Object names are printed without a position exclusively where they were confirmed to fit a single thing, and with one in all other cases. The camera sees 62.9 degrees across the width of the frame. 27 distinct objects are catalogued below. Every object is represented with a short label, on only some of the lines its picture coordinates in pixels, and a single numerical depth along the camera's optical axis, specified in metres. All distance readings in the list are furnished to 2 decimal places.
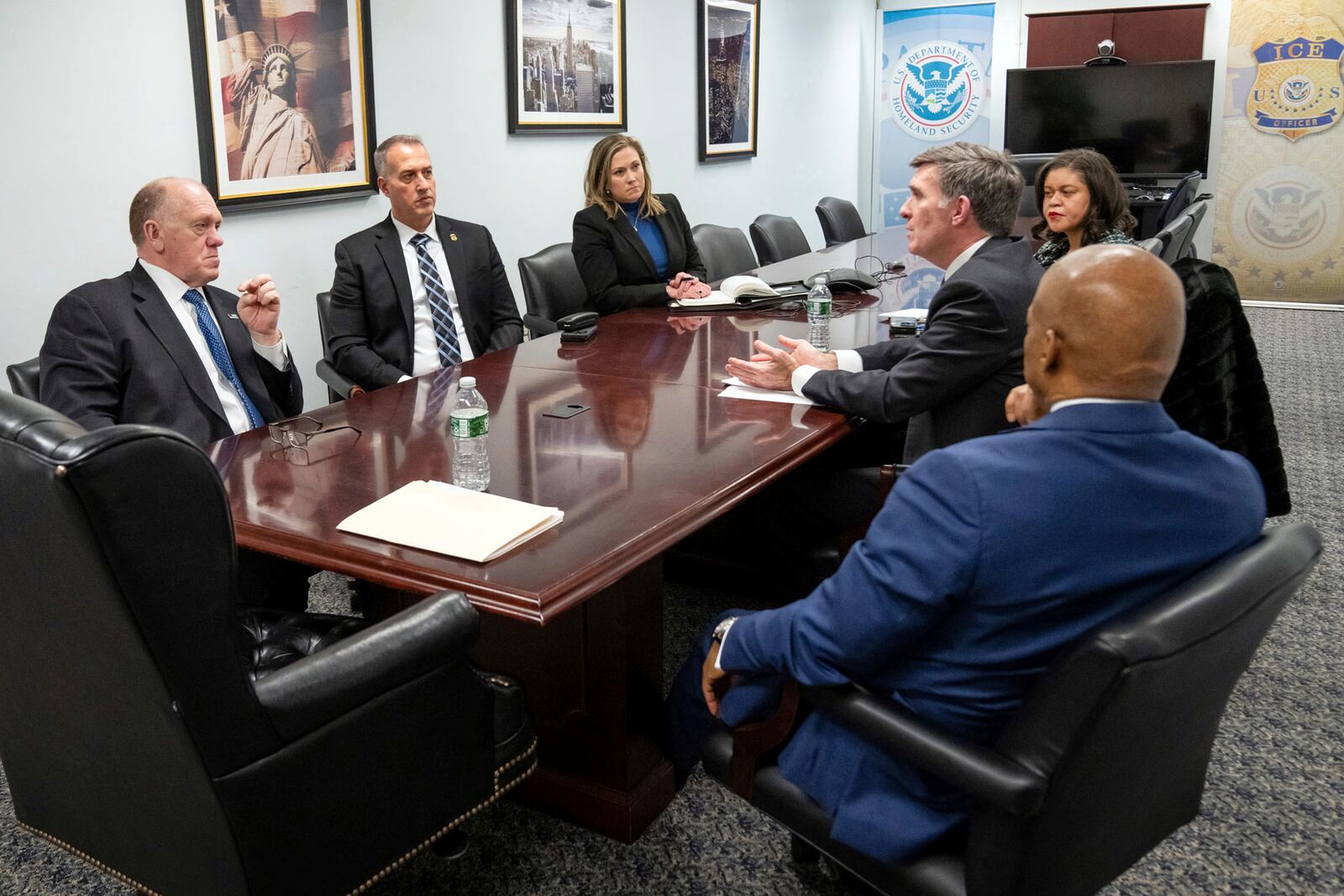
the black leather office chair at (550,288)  4.26
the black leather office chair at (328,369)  3.45
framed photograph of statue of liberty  3.78
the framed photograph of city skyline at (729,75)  6.79
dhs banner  8.98
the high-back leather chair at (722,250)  5.23
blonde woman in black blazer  4.25
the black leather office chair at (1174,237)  4.09
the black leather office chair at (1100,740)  1.23
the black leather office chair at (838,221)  6.33
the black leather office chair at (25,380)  2.60
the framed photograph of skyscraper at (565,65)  5.23
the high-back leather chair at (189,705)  1.27
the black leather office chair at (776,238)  5.67
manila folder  1.77
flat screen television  8.12
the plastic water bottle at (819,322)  3.27
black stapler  3.43
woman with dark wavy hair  3.93
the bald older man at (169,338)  2.50
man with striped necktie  3.53
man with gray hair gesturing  2.46
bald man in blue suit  1.31
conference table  1.75
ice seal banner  7.95
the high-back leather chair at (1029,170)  7.57
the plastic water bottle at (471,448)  2.00
